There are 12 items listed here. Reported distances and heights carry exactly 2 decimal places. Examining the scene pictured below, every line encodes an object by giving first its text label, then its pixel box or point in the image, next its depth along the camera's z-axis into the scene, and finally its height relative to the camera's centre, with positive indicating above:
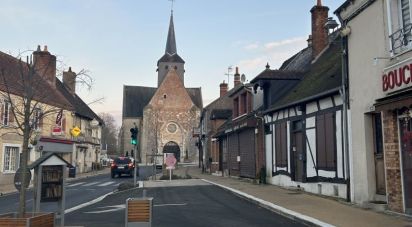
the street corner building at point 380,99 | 9.40 +1.42
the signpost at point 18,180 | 9.22 -0.39
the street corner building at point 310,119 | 13.16 +1.44
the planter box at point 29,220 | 6.69 -0.92
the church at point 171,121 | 67.56 +6.14
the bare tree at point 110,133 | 102.06 +6.93
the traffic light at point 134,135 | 19.83 +1.16
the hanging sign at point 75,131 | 34.34 +2.33
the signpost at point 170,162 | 23.76 -0.05
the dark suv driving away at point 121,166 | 32.25 -0.36
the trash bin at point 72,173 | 31.55 -0.84
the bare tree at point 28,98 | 7.80 +2.77
